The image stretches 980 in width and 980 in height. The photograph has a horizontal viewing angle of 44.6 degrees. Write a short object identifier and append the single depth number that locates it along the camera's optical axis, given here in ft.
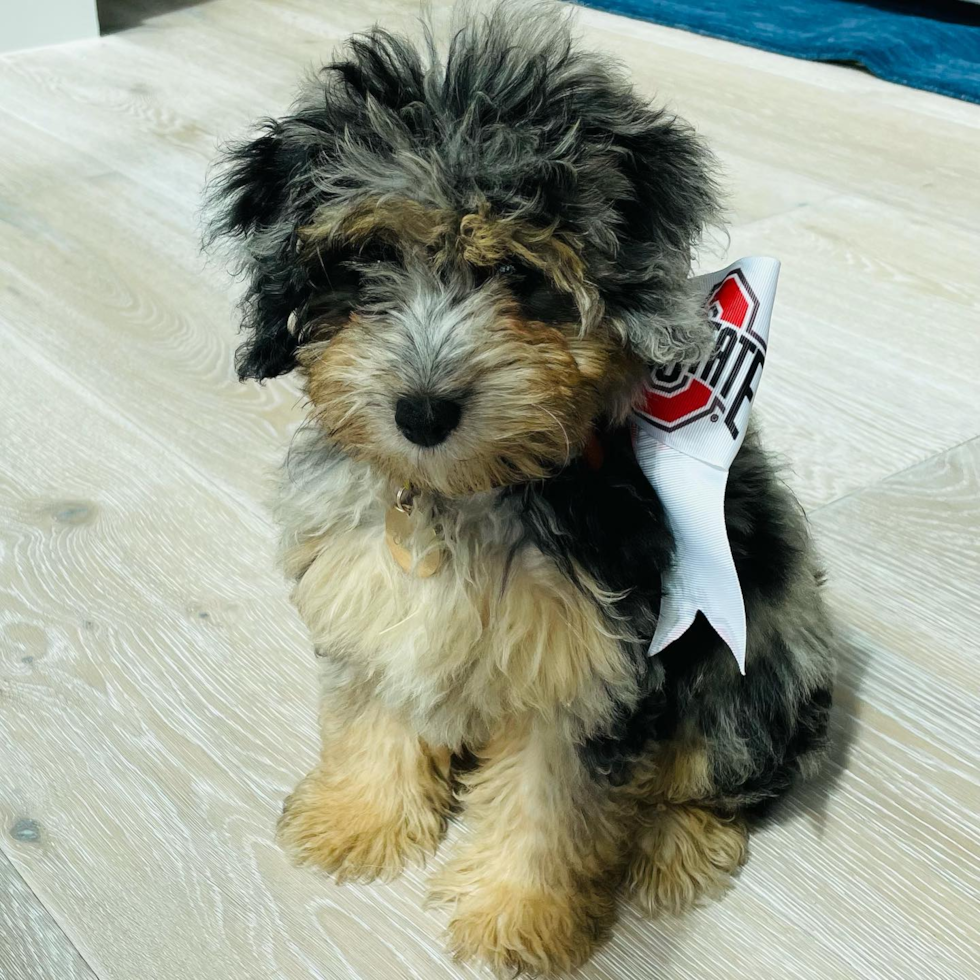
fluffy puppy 3.20
